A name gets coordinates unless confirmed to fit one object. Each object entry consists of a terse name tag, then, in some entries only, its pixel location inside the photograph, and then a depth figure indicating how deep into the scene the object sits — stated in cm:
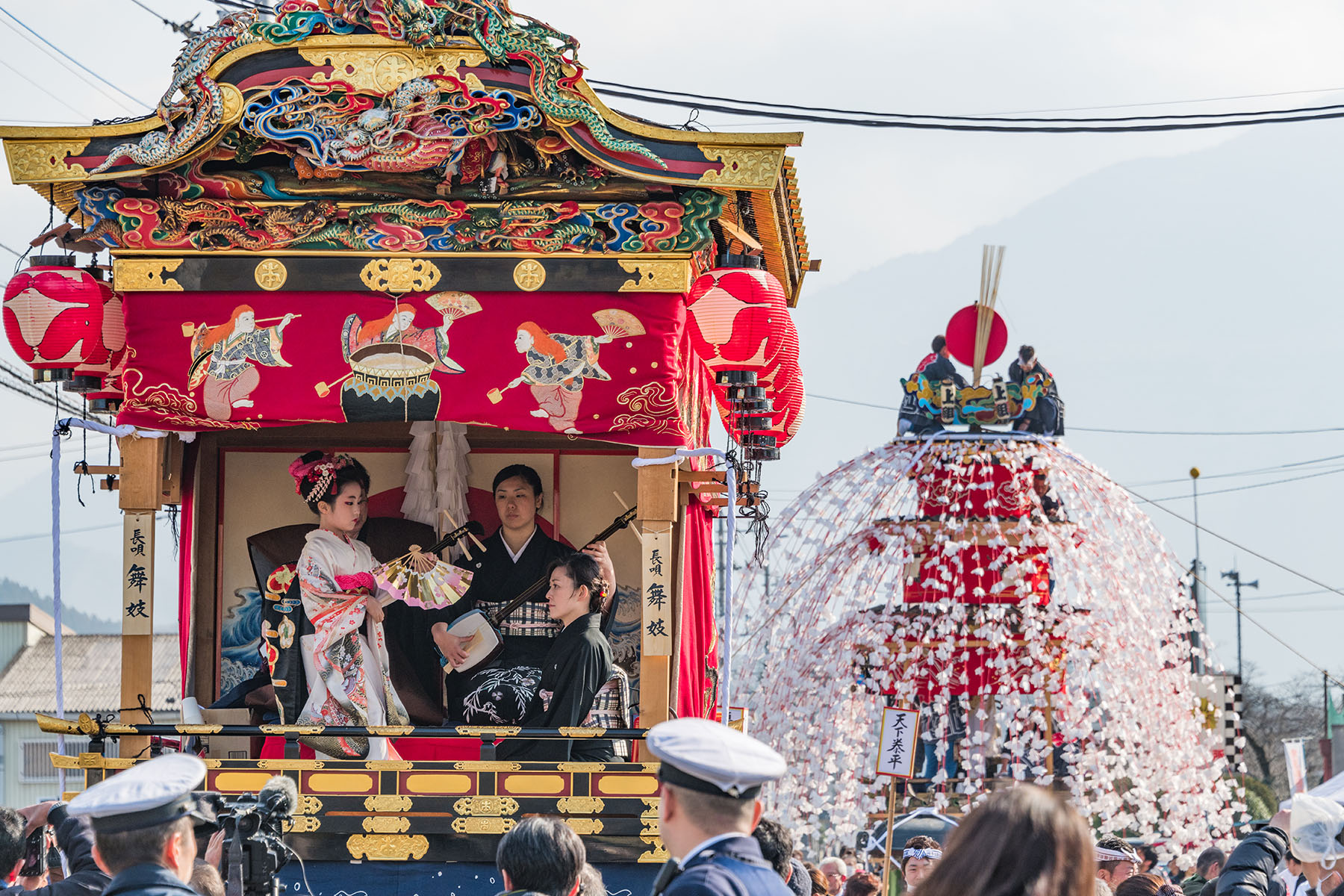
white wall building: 6216
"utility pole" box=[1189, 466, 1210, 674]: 2863
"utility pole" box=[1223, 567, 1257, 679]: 7462
